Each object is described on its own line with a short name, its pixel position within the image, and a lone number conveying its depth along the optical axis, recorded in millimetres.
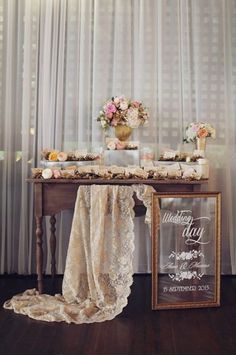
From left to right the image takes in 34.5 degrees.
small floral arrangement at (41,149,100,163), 2523
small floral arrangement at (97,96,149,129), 2666
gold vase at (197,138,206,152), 2698
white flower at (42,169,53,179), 2377
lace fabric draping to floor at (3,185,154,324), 2309
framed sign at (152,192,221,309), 2334
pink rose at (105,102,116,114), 2664
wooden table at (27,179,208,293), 2404
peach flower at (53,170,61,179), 2393
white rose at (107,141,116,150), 2633
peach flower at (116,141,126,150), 2635
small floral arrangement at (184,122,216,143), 2674
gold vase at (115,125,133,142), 2713
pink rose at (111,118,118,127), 2686
